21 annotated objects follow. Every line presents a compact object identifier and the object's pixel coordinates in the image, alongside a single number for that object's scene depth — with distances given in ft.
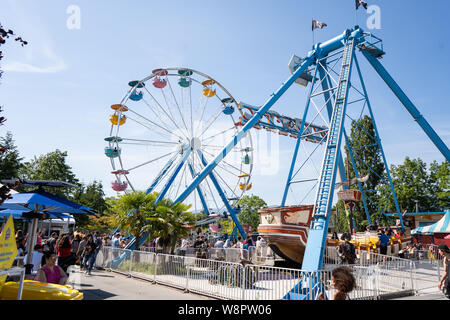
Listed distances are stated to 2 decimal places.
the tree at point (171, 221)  43.19
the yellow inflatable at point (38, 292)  13.37
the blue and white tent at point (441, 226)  55.36
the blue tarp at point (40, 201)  21.92
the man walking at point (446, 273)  20.29
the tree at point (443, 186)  119.10
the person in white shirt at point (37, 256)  29.17
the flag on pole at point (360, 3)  57.06
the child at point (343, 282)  10.91
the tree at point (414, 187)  125.06
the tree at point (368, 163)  118.93
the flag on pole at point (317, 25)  59.16
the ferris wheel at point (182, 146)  65.87
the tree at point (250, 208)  213.87
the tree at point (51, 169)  125.70
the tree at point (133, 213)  44.24
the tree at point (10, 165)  92.79
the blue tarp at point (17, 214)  35.62
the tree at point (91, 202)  132.28
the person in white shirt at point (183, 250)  50.75
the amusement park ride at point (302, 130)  34.06
